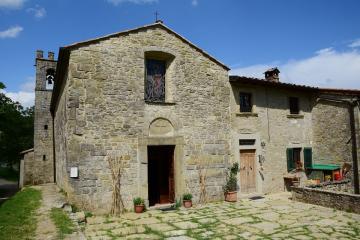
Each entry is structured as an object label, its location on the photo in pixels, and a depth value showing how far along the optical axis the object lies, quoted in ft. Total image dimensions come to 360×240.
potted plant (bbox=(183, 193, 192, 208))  36.52
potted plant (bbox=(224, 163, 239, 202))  39.96
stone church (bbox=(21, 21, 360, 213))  32.27
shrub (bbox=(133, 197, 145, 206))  33.58
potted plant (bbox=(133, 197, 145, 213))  33.32
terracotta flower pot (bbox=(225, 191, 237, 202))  39.88
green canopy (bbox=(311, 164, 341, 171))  47.83
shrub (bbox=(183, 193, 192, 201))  36.78
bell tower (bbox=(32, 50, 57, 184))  65.57
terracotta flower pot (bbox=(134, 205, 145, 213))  33.30
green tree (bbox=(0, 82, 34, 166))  118.42
